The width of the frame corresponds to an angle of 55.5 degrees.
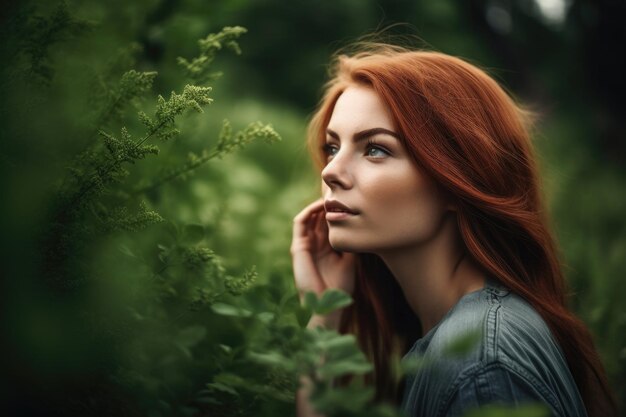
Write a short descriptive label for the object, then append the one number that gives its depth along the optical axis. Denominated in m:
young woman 1.47
